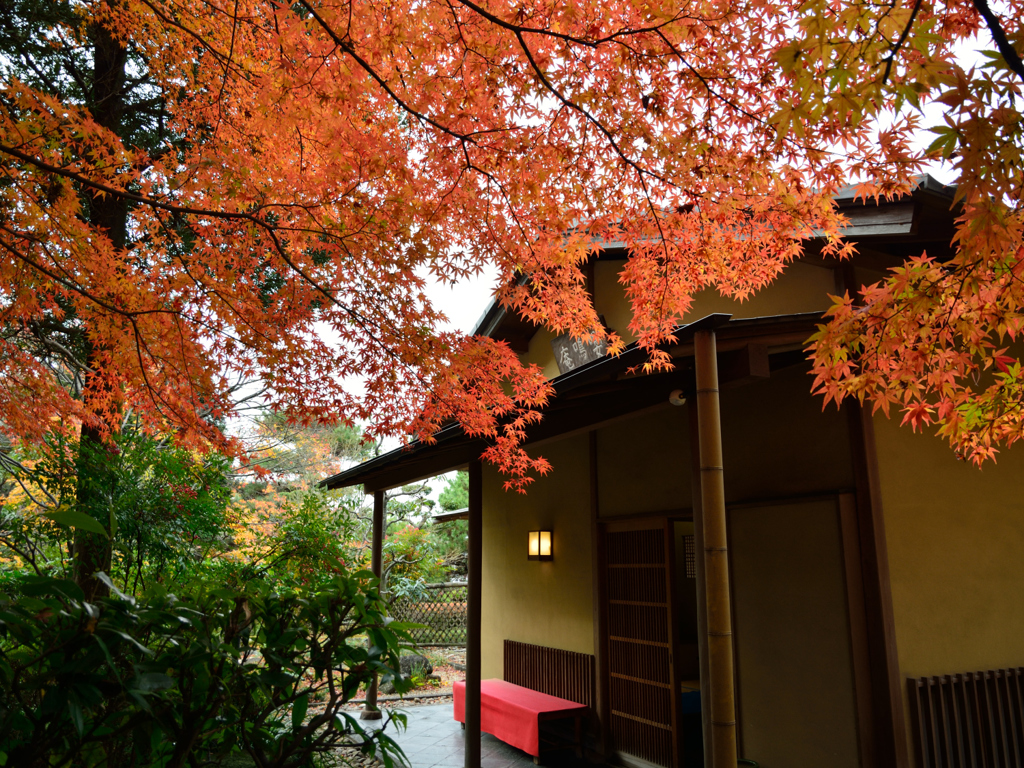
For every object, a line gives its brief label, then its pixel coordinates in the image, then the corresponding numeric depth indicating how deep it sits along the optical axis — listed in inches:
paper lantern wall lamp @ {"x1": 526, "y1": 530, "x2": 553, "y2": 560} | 290.7
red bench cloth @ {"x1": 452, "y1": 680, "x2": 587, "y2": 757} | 237.9
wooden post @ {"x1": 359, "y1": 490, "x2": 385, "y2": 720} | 324.6
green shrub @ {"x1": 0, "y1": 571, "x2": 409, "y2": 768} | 48.7
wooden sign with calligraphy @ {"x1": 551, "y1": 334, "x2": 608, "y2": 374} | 266.8
